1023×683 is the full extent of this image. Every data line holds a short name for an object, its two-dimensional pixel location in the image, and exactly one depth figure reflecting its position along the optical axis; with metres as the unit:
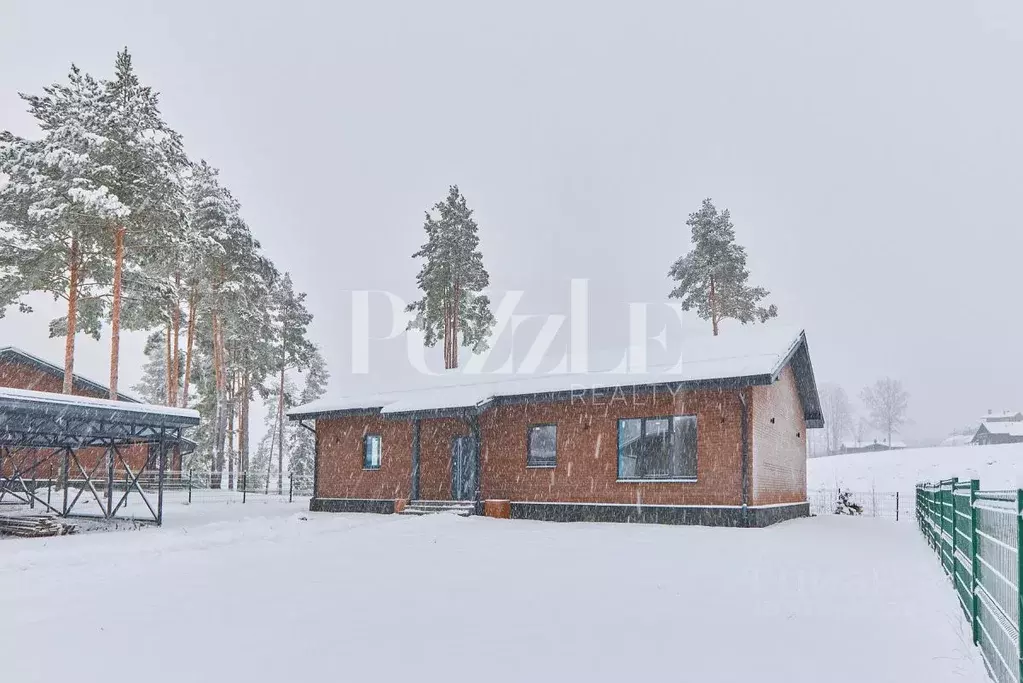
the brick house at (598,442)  16.45
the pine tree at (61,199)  24.52
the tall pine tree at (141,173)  26.00
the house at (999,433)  69.88
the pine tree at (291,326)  44.50
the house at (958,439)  93.93
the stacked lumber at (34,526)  14.92
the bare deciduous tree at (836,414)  110.18
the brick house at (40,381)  31.91
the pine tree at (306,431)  51.03
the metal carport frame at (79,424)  14.07
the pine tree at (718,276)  37.28
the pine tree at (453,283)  39.62
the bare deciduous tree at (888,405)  101.44
